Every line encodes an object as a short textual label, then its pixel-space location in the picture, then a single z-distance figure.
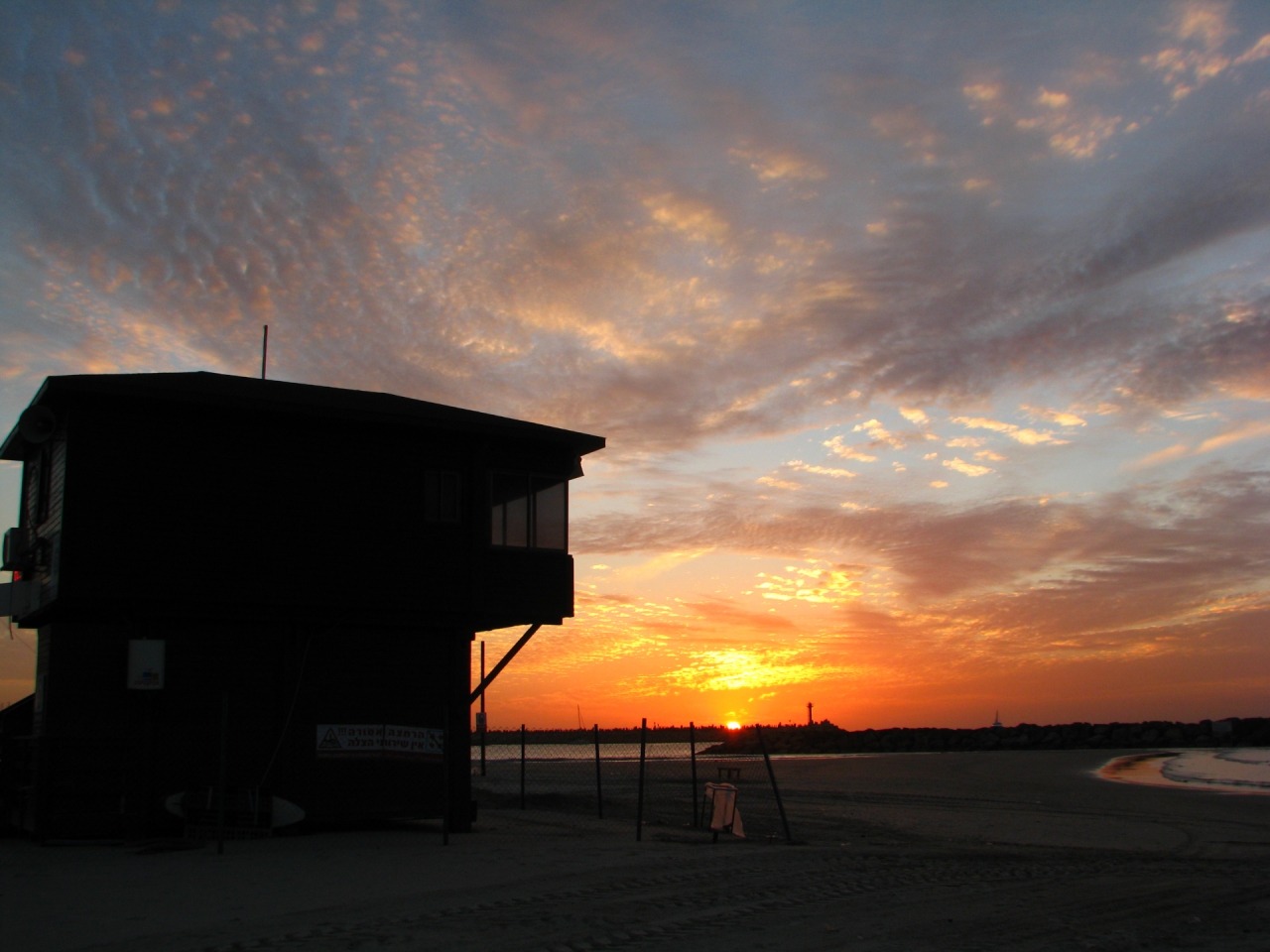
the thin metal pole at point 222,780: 14.40
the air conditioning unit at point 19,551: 18.09
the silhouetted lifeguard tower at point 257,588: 17.05
